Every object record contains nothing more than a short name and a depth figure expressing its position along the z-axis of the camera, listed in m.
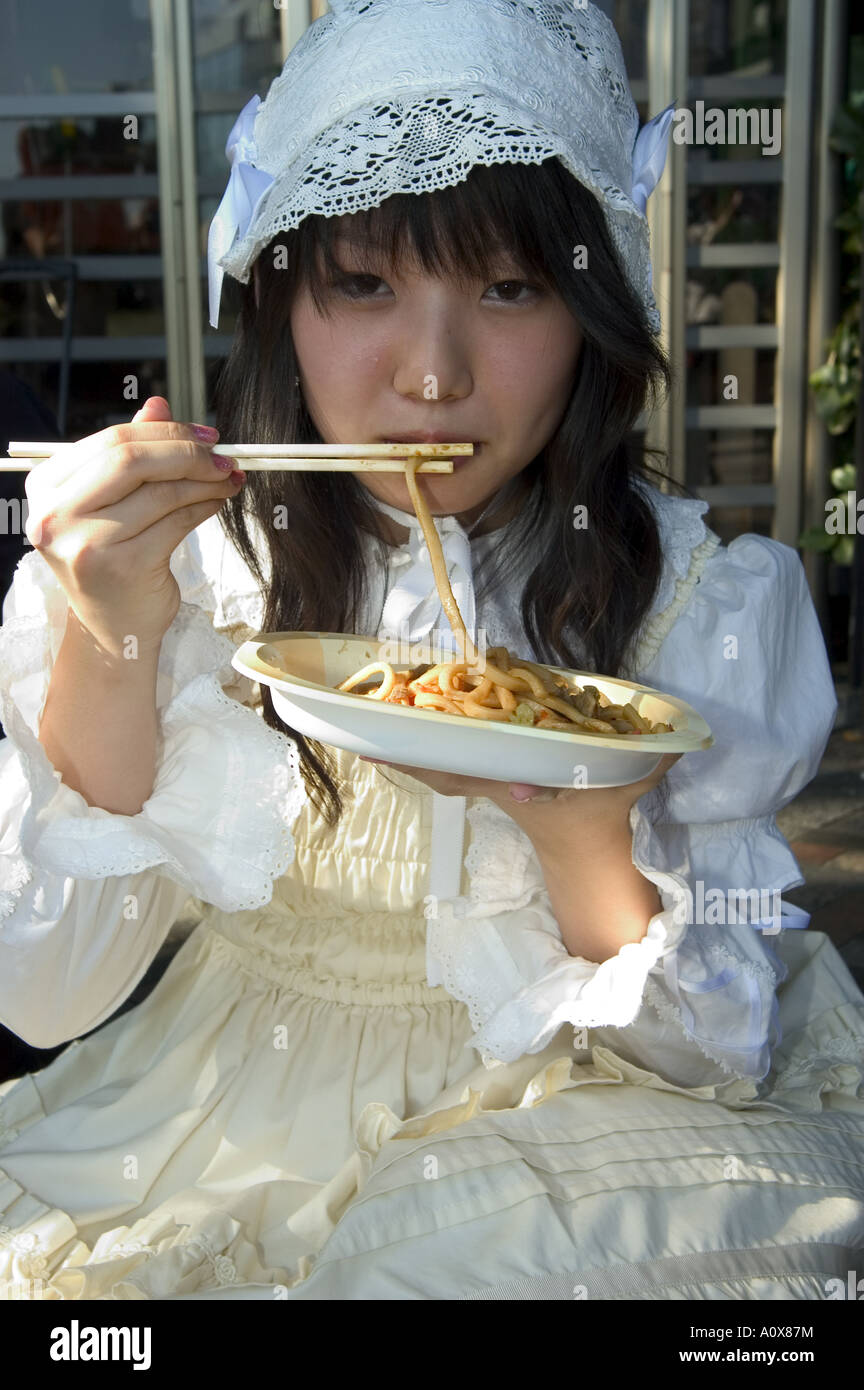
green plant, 2.18
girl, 0.60
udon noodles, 0.58
